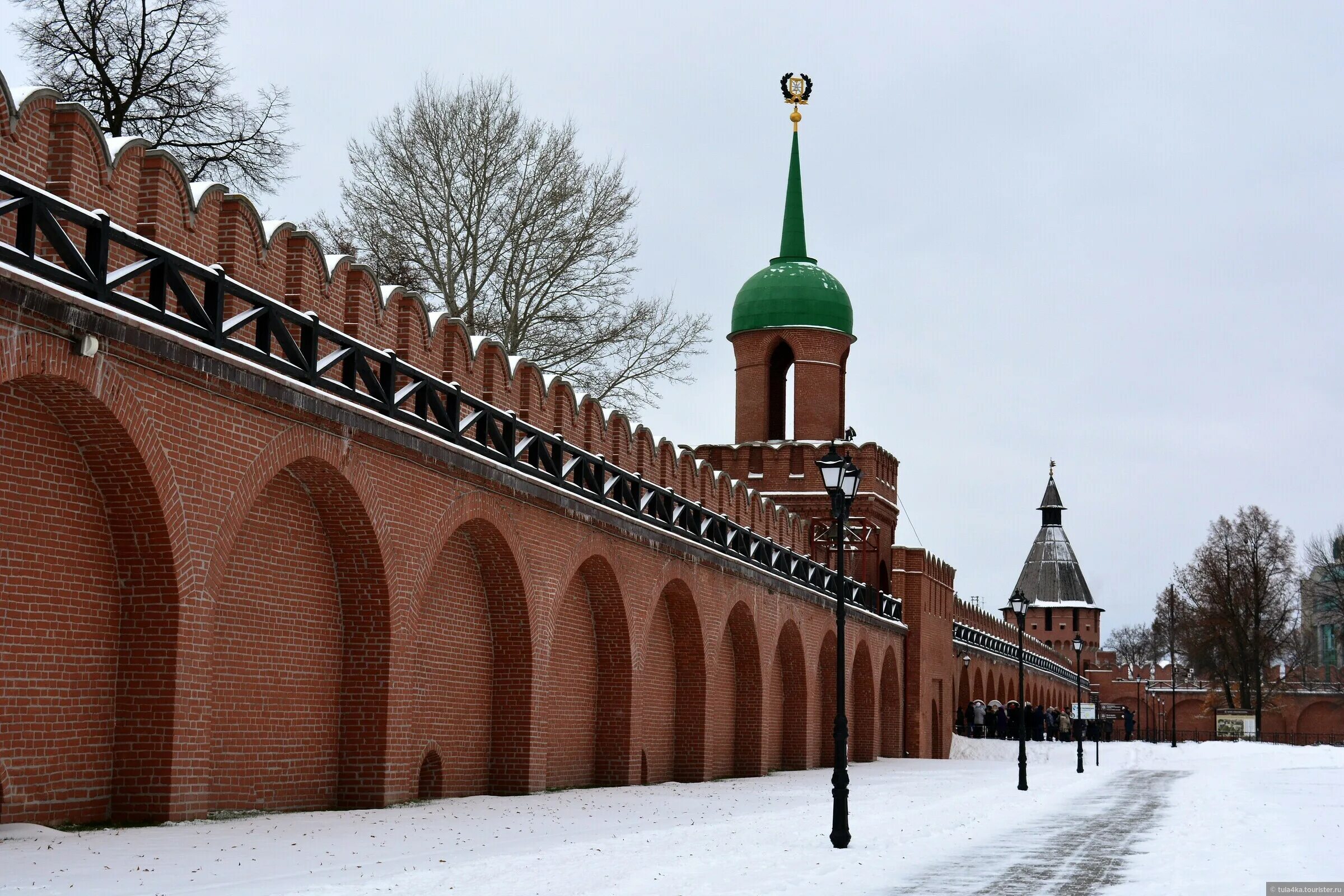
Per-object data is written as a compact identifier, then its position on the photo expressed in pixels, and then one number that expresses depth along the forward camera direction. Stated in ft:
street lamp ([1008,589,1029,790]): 83.41
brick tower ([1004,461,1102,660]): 353.10
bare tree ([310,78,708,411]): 109.19
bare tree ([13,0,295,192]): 75.31
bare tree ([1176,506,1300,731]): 247.91
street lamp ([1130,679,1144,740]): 337.93
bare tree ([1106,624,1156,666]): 450.71
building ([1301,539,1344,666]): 252.62
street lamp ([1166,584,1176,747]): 273.25
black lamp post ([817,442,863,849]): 46.29
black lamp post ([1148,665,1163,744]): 336.31
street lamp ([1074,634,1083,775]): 129.24
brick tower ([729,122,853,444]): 139.33
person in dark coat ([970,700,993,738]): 177.06
